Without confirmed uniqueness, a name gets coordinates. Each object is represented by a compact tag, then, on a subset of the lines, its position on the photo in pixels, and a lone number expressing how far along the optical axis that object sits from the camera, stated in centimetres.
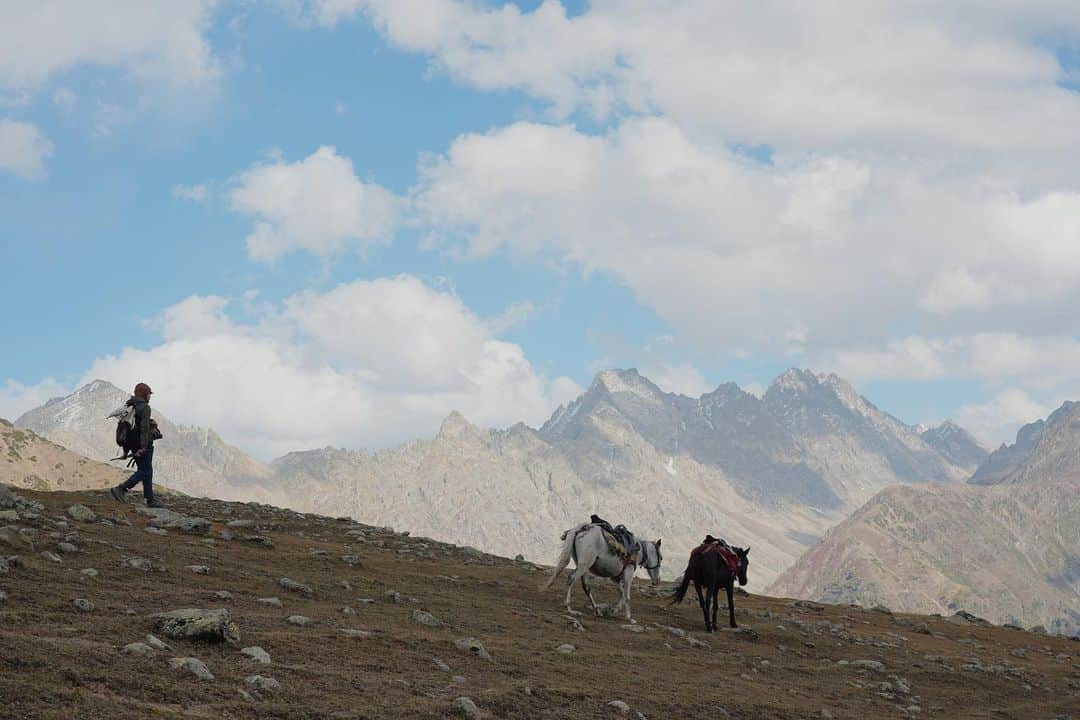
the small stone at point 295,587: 2348
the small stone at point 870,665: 2914
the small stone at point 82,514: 2684
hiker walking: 3073
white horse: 2964
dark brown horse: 3062
